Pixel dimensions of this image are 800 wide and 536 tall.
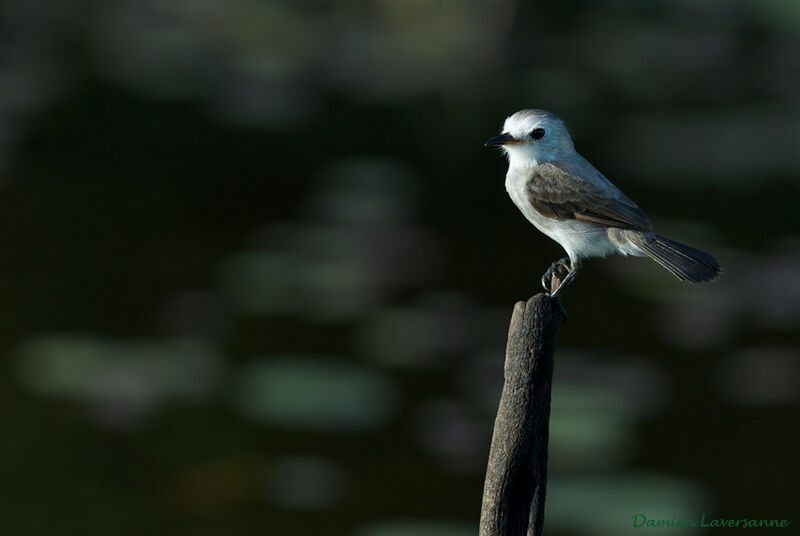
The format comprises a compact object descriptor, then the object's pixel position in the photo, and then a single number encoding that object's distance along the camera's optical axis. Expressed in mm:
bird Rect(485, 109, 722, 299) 7422
